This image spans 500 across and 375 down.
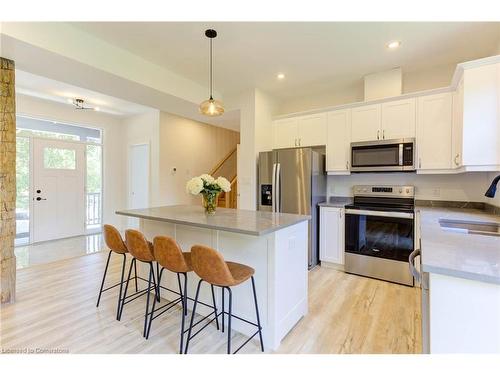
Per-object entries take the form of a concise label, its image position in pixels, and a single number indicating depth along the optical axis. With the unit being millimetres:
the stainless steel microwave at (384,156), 3121
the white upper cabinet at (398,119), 3152
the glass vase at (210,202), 2503
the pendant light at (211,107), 2613
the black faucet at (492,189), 1878
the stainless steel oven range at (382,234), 2963
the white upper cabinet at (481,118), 2264
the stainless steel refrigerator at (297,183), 3455
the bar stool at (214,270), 1598
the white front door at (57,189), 4793
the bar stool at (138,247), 2100
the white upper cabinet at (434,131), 2932
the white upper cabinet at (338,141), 3584
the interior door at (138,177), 5434
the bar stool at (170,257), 1816
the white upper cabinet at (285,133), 4047
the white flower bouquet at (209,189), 2477
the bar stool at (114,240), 2327
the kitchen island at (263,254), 1856
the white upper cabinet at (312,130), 3783
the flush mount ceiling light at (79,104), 4604
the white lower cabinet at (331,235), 3418
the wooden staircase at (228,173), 5559
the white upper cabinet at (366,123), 3365
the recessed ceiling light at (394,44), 2713
